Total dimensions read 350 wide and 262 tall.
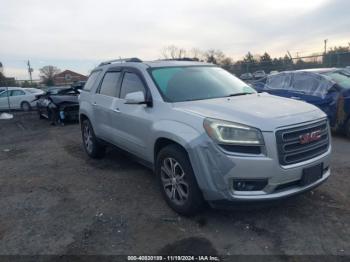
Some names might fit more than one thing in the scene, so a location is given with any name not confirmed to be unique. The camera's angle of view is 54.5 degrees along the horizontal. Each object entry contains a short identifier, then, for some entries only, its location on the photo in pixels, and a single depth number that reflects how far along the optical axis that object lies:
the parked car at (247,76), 23.76
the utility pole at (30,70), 45.61
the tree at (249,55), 42.67
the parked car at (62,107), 13.07
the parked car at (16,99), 19.80
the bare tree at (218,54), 56.44
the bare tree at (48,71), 61.66
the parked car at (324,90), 7.47
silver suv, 3.40
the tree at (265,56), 41.38
